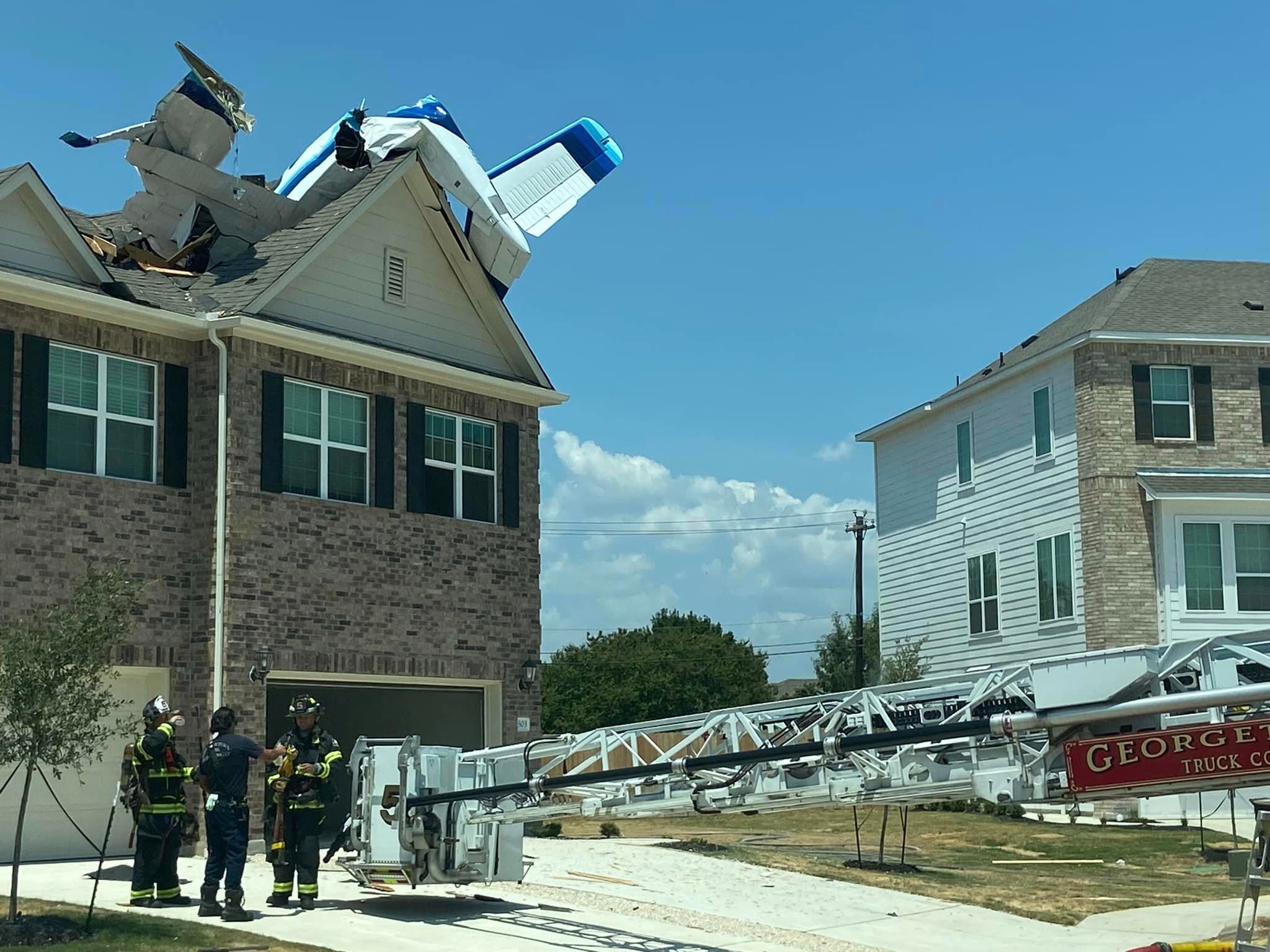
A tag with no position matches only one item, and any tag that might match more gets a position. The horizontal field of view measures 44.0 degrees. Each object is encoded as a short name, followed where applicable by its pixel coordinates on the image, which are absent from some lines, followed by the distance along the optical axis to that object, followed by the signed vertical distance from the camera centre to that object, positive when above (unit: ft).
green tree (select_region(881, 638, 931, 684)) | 109.50 +0.32
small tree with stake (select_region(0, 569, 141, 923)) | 40.06 -0.13
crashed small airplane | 70.79 +23.10
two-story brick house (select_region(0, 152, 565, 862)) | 59.06 +8.80
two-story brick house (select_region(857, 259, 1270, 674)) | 93.86 +12.06
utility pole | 156.35 +9.05
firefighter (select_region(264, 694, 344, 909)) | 43.96 -3.38
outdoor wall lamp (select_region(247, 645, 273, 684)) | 61.98 +0.39
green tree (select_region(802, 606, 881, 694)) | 197.16 +1.67
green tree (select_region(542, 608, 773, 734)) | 250.37 -0.71
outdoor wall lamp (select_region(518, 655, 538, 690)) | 74.33 -0.07
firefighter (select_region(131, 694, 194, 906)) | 43.65 -3.66
